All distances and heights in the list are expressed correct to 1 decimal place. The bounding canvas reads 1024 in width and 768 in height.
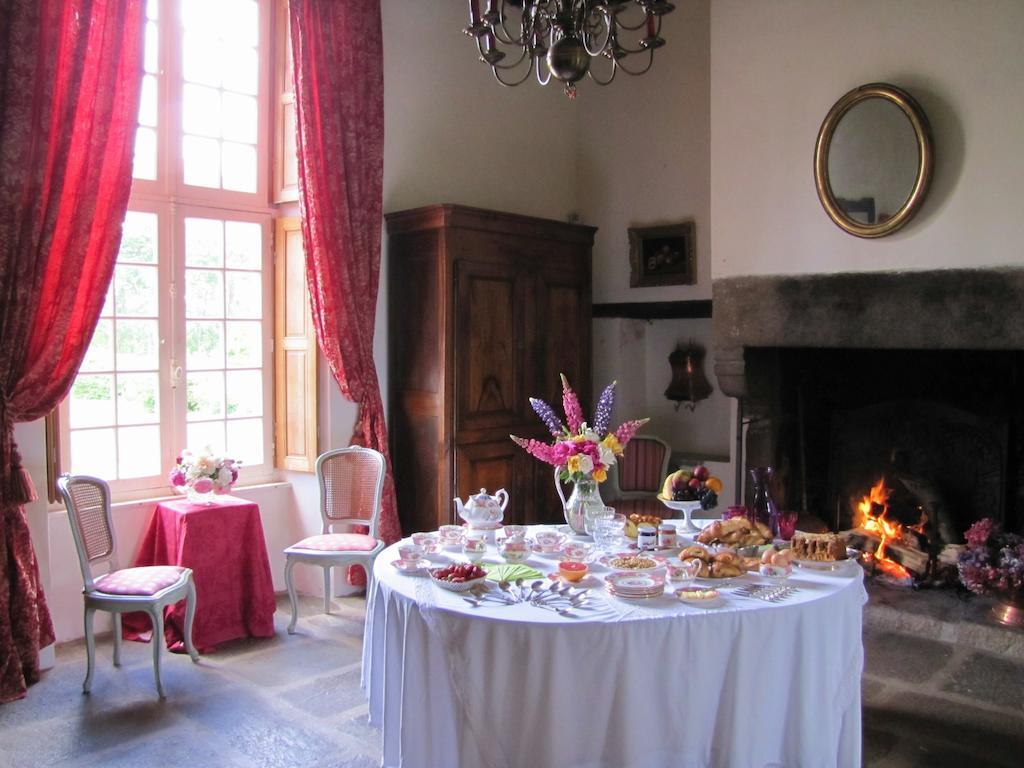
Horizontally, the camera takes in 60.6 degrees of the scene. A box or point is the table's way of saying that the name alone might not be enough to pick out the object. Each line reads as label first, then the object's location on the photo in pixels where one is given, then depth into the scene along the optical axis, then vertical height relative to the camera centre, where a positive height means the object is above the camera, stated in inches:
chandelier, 96.3 +38.8
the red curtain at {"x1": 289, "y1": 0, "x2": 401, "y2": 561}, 184.7 +41.2
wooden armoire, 195.0 +4.7
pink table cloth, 162.4 -36.9
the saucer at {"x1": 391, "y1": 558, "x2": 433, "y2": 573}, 112.0 -25.2
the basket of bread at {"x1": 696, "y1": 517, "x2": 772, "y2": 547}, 119.3 -22.7
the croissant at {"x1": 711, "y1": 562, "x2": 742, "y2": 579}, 107.3 -24.8
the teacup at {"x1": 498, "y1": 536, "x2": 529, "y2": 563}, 116.4 -24.1
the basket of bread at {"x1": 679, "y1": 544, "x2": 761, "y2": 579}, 107.6 -24.1
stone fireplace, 157.9 -4.3
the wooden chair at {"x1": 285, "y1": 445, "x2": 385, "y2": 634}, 179.2 -25.3
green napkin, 109.4 -25.7
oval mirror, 157.9 +38.8
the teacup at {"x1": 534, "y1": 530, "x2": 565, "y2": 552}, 121.2 -23.9
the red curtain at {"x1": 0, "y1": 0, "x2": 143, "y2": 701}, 143.0 +28.4
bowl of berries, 104.2 -24.9
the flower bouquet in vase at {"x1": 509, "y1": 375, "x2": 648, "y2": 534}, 123.7 -11.8
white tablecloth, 93.5 -34.5
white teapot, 129.8 -21.2
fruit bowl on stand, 128.3 -21.0
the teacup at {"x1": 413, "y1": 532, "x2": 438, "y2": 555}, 121.4 -24.1
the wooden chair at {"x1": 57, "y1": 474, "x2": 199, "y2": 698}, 140.9 -34.3
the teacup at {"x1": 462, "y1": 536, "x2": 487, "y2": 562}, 116.7 -23.9
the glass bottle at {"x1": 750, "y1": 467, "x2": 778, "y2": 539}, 129.6 -19.5
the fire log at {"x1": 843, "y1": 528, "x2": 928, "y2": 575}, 180.4 -38.4
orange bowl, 106.9 -24.7
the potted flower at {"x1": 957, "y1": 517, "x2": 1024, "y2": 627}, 156.9 -36.5
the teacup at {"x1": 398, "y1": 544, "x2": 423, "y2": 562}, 115.0 -24.2
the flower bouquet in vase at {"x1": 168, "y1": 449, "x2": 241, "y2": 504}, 169.3 -20.2
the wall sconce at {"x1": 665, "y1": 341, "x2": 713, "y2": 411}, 232.7 -1.6
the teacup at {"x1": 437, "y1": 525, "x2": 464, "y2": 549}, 124.7 -23.9
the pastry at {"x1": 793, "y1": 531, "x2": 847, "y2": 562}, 112.0 -23.2
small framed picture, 226.5 +29.9
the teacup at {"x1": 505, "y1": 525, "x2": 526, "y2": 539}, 123.9 -23.7
